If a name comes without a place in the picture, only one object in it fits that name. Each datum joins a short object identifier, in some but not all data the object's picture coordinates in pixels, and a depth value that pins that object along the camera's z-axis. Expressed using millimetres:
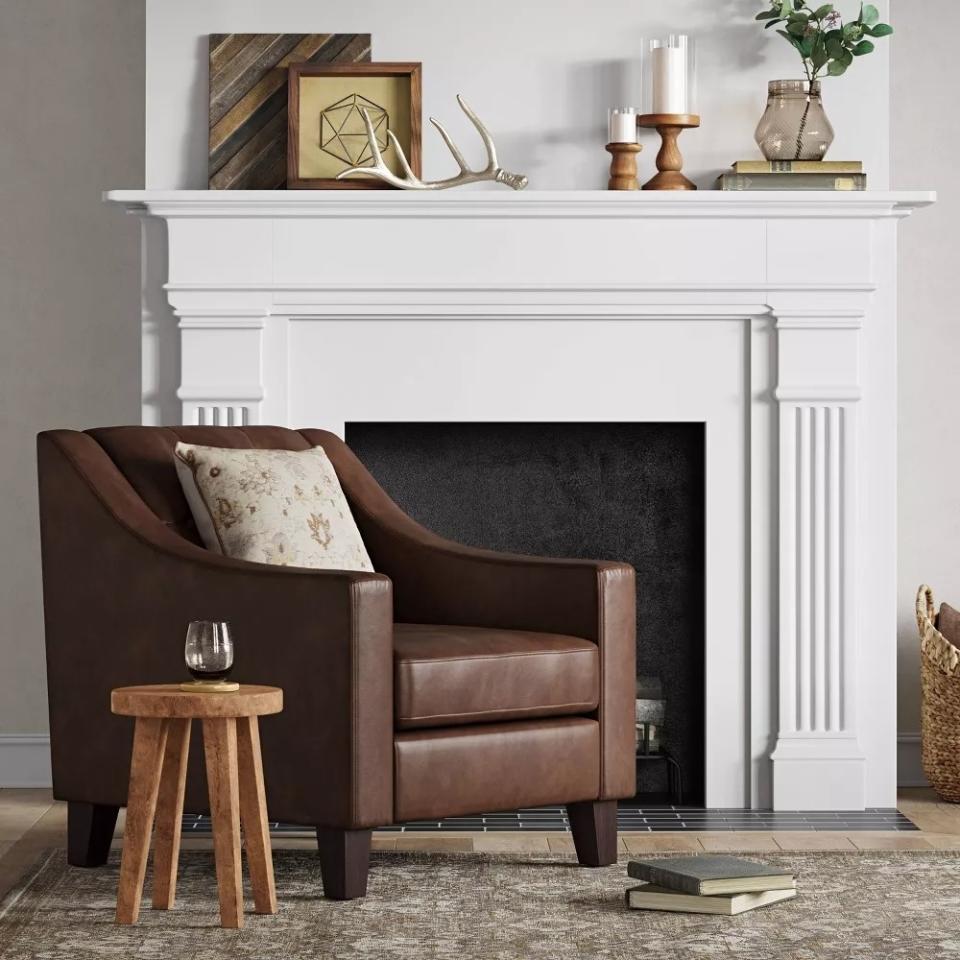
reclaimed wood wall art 7423
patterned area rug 4639
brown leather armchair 5151
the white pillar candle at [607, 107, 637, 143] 7280
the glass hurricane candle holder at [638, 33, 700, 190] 7280
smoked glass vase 7255
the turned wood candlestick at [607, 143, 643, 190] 7295
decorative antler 7167
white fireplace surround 7222
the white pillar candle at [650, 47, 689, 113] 7280
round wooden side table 4738
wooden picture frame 7376
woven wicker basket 7229
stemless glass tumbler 4723
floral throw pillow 5795
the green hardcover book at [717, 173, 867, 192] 7240
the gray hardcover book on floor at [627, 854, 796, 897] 5060
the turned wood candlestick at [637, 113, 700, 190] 7291
